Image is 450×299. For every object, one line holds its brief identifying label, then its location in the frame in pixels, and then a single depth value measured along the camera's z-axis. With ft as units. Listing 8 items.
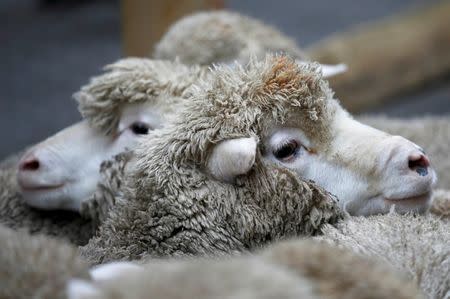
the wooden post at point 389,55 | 11.37
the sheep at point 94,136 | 6.82
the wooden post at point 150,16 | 8.62
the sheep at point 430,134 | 7.86
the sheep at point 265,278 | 5.02
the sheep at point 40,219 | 6.92
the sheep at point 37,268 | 5.27
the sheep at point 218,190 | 6.07
